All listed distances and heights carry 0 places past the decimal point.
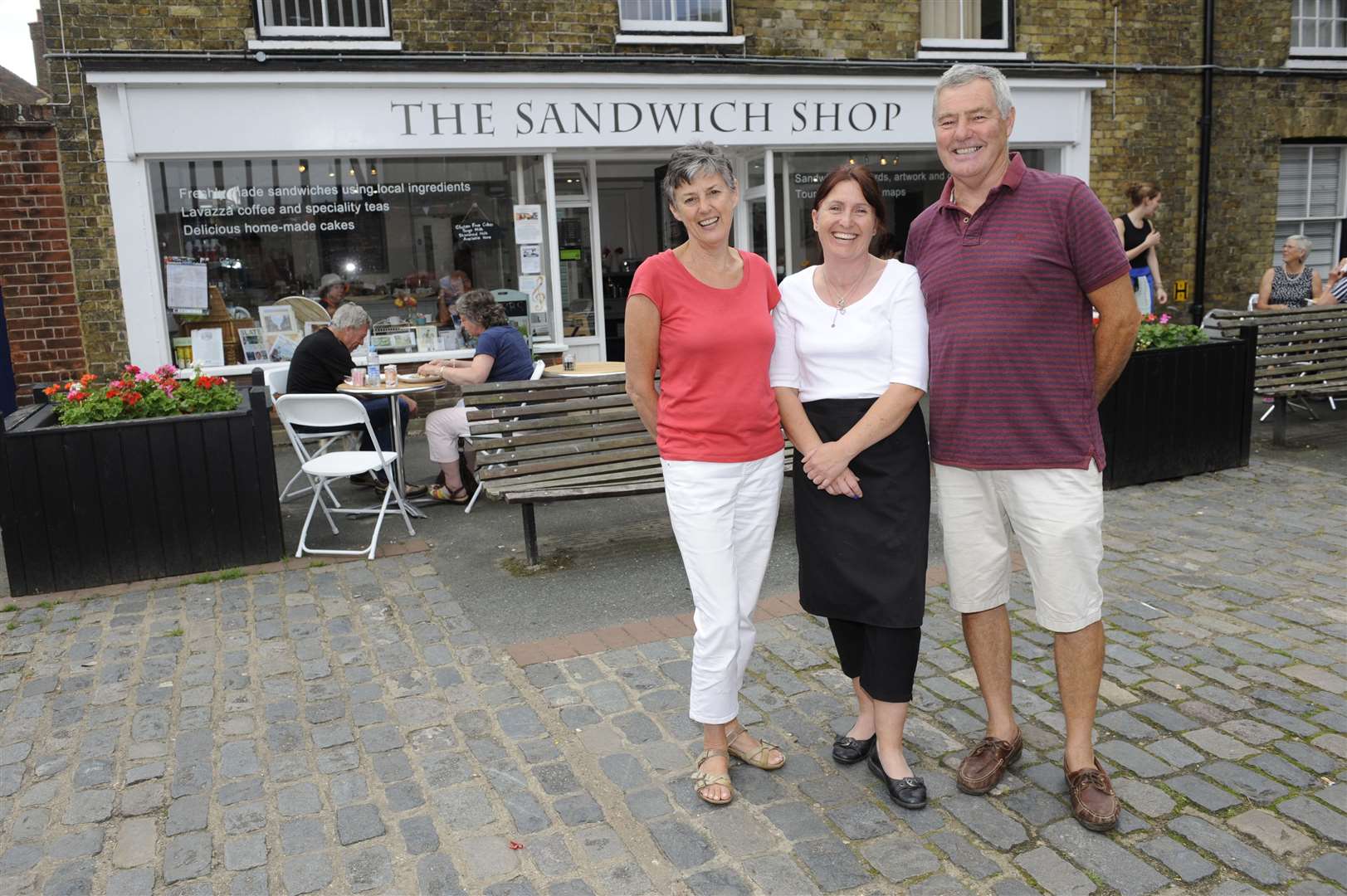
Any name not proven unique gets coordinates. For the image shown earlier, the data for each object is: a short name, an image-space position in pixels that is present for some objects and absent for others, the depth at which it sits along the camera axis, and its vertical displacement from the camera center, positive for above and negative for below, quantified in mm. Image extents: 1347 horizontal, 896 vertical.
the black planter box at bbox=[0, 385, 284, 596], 5605 -1061
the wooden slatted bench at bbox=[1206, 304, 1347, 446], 8305 -820
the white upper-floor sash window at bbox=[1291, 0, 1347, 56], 13258 +2805
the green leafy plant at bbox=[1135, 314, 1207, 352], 7301 -544
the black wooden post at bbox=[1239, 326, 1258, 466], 7562 -903
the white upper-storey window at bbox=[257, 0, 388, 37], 9523 +2508
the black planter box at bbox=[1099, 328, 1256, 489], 7137 -1080
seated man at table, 7270 -449
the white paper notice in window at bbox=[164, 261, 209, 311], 9586 +125
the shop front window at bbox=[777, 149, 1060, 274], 11789 +967
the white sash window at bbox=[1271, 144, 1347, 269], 13562 +685
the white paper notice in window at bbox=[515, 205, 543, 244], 10750 +630
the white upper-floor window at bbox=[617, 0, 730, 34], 10555 +2643
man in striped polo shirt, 3033 -269
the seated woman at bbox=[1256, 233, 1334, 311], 10266 -313
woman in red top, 3221 -393
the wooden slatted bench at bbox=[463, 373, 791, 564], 5832 -907
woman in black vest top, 10047 +240
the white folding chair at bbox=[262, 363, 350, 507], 7246 -710
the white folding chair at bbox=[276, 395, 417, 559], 6289 -782
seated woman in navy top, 7281 -554
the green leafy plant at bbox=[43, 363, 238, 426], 5801 -530
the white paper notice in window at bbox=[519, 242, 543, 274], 10859 +276
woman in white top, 3113 -482
